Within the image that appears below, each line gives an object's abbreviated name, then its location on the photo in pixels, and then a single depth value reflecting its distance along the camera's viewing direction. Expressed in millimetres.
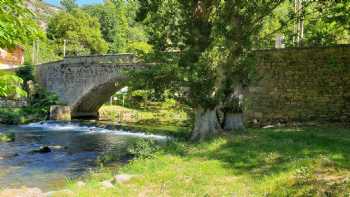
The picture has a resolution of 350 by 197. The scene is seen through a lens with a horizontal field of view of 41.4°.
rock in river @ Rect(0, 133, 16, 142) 23025
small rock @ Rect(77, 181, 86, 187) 10039
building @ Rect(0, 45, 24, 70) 55759
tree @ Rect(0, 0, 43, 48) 4695
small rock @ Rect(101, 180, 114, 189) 9327
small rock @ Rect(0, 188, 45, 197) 9281
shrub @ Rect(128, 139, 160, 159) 12977
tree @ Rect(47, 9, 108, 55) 63406
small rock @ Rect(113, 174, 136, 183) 9766
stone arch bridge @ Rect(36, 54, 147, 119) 30203
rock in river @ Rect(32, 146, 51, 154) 19156
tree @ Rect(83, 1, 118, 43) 79000
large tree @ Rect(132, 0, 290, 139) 14352
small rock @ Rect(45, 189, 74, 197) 8738
